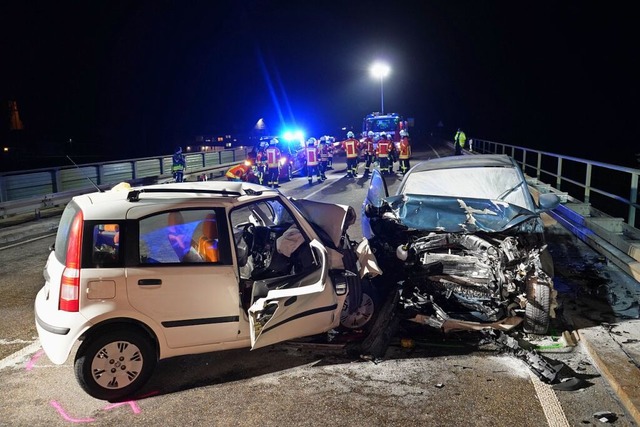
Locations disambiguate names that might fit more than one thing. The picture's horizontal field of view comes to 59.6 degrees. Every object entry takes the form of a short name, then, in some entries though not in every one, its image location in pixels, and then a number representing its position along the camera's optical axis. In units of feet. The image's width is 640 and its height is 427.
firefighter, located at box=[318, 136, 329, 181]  71.90
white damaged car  13.82
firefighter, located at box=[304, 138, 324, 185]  69.41
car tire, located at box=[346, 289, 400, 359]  16.53
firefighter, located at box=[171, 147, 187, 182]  65.98
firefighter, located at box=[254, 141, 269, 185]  63.52
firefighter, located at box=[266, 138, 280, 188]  62.49
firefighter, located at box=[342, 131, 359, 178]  74.13
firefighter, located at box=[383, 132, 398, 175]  73.22
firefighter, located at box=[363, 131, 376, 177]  83.92
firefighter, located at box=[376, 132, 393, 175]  70.74
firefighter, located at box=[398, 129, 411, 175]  70.90
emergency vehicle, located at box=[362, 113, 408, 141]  97.91
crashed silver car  17.61
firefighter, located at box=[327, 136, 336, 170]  87.51
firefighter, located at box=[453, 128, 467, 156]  93.63
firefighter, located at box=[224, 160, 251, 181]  60.75
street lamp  178.70
